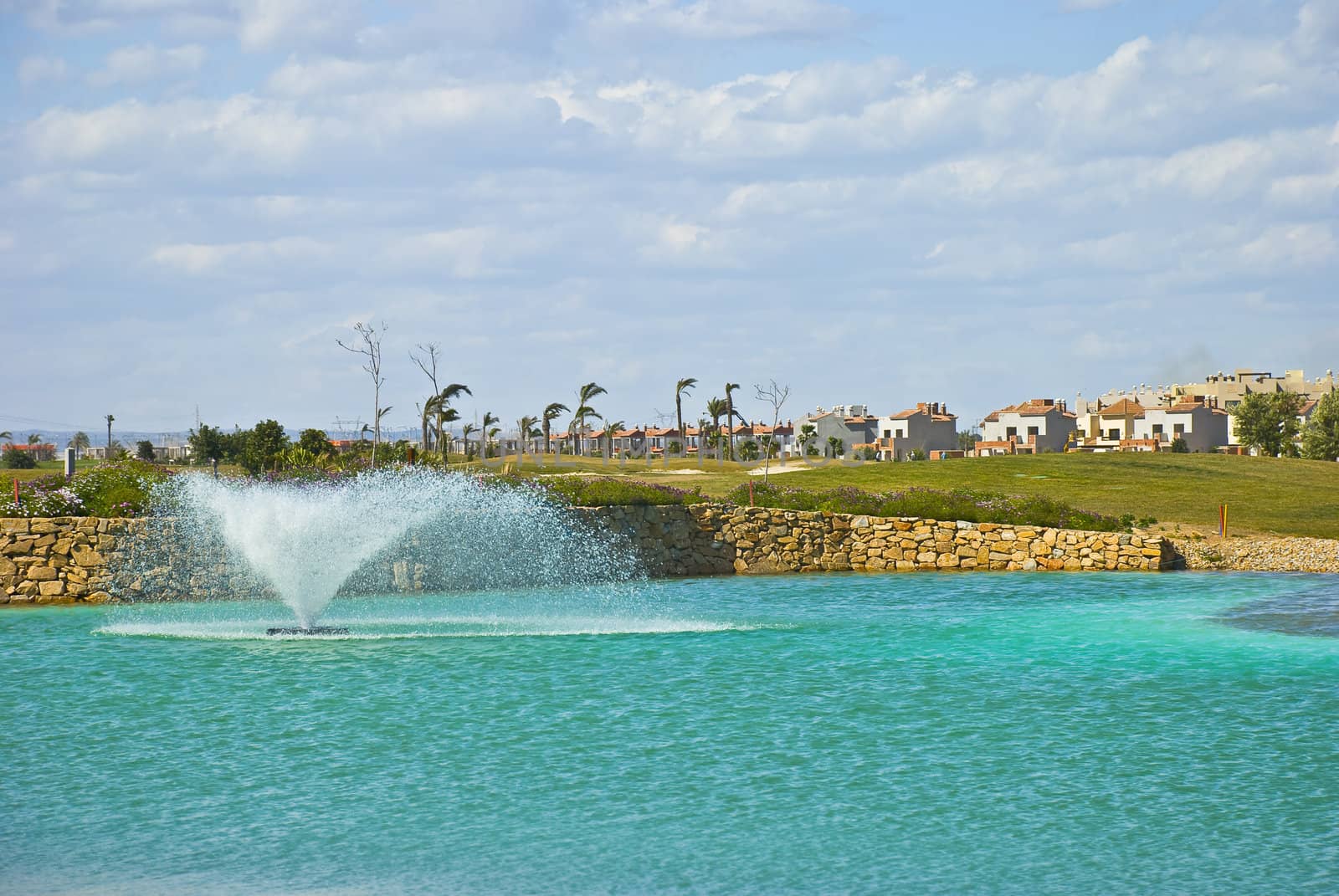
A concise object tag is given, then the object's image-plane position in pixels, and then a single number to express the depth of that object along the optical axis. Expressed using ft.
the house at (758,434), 492.13
